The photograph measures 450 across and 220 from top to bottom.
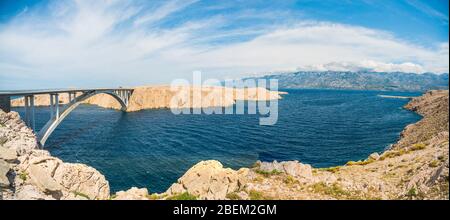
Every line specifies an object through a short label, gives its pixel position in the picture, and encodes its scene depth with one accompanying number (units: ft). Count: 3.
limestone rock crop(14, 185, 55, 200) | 40.91
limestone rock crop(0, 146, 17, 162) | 47.37
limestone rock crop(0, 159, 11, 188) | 40.52
